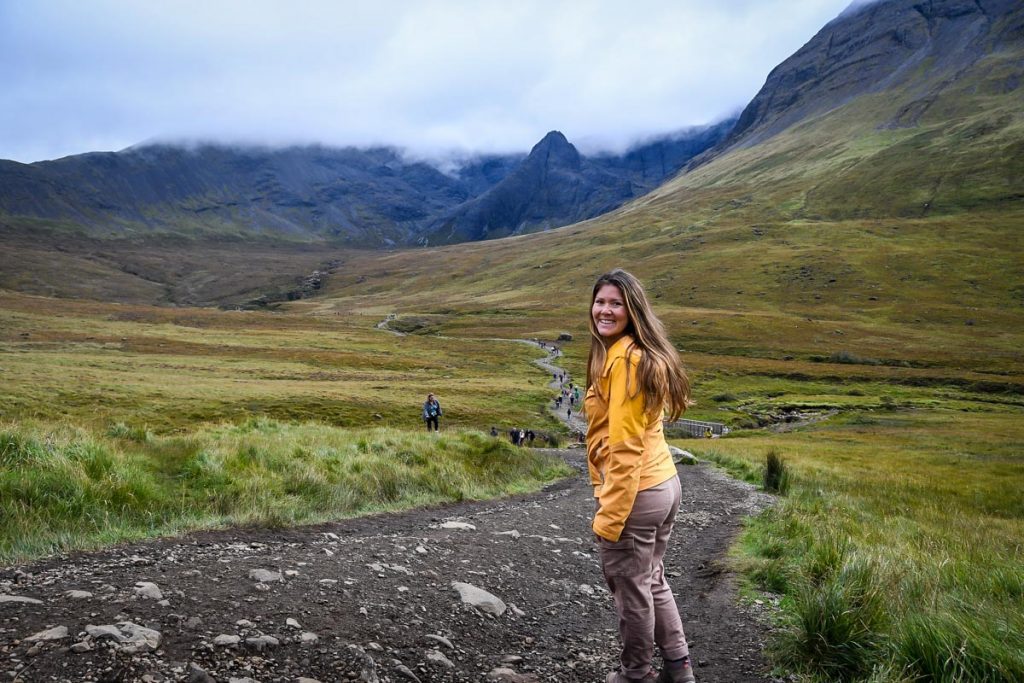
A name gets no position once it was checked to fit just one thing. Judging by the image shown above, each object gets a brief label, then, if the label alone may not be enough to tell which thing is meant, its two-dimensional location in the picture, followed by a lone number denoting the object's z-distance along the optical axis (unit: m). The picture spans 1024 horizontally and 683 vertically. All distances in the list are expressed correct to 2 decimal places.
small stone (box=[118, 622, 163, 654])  4.34
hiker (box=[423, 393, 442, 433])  26.20
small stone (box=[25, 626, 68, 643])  4.29
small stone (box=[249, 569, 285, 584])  5.98
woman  4.39
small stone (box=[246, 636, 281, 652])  4.68
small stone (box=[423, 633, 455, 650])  5.34
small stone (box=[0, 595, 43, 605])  4.86
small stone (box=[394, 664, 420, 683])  4.66
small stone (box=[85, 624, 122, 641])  4.42
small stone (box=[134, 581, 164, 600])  5.20
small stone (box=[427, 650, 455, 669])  5.01
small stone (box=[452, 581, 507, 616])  6.28
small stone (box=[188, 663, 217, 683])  4.12
